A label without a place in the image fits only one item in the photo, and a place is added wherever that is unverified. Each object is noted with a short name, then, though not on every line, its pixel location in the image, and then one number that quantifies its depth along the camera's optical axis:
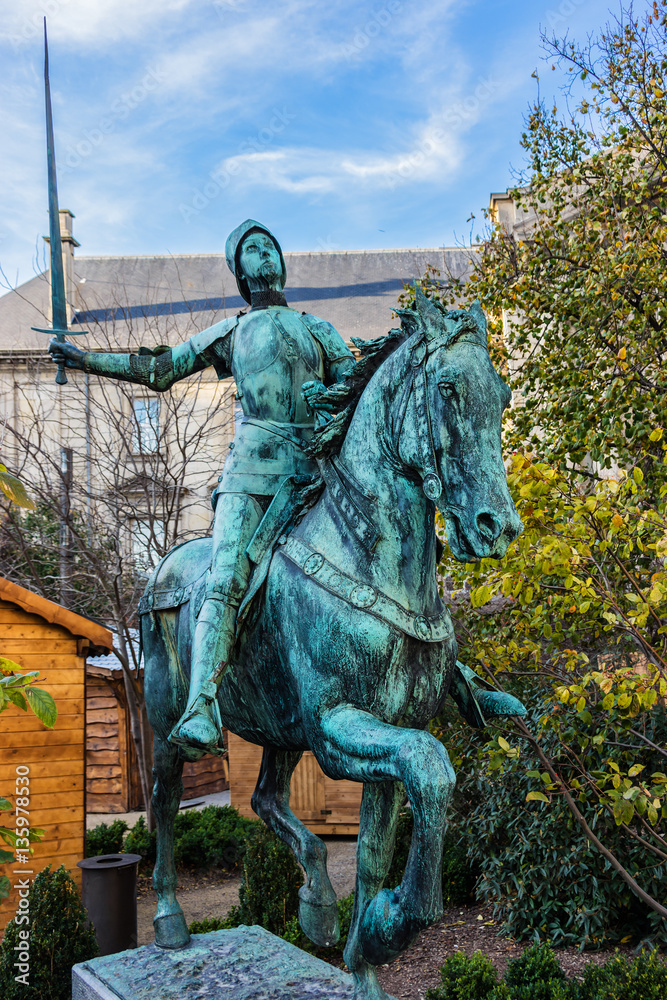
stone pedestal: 3.19
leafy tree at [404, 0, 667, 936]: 4.20
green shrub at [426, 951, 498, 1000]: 4.89
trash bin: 6.96
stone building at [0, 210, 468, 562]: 11.82
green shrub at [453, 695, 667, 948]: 6.31
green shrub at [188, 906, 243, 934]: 6.66
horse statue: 2.21
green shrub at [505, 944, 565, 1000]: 4.65
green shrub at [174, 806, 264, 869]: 10.22
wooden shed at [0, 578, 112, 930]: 7.25
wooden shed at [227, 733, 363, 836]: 10.96
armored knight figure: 2.90
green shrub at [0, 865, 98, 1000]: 5.40
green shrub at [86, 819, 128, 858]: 9.53
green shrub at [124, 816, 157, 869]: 9.88
